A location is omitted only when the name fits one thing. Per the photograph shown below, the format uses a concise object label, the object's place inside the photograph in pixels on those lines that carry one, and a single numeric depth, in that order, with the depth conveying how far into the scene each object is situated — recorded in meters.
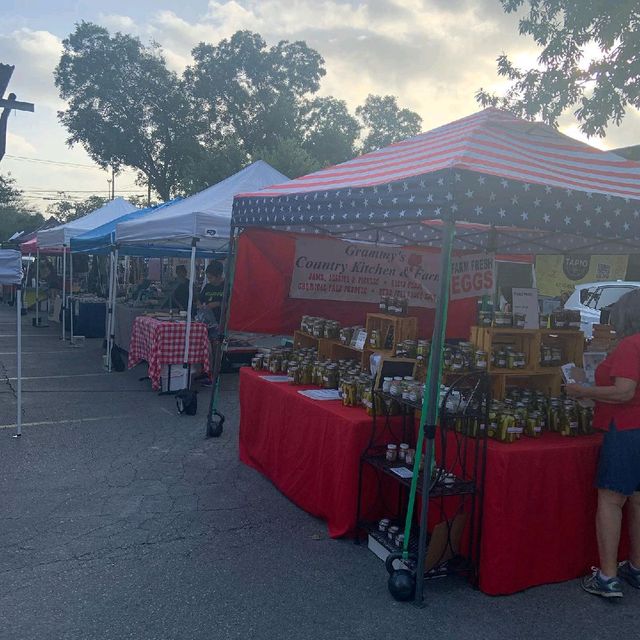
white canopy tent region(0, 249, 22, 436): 5.86
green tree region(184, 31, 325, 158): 30.69
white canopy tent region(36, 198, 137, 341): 13.16
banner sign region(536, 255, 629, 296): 10.85
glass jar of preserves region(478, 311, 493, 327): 4.13
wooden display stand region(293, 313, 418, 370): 4.73
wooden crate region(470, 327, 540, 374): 4.06
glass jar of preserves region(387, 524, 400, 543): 3.92
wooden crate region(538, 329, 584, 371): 4.42
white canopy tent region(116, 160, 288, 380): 7.86
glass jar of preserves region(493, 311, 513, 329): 4.11
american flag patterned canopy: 3.27
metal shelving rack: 3.52
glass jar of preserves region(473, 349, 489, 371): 4.04
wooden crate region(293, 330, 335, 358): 6.00
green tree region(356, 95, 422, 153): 43.81
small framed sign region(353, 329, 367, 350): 5.00
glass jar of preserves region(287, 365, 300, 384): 5.29
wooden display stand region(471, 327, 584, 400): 4.08
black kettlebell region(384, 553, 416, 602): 3.42
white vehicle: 11.59
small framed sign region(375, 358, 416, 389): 4.22
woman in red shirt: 3.36
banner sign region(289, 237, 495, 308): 6.21
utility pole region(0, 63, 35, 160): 5.29
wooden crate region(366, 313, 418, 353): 4.72
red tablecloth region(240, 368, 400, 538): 4.18
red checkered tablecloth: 8.62
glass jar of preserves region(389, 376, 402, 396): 3.97
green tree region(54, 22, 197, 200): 30.08
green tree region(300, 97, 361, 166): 31.84
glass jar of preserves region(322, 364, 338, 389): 5.12
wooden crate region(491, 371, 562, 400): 4.09
